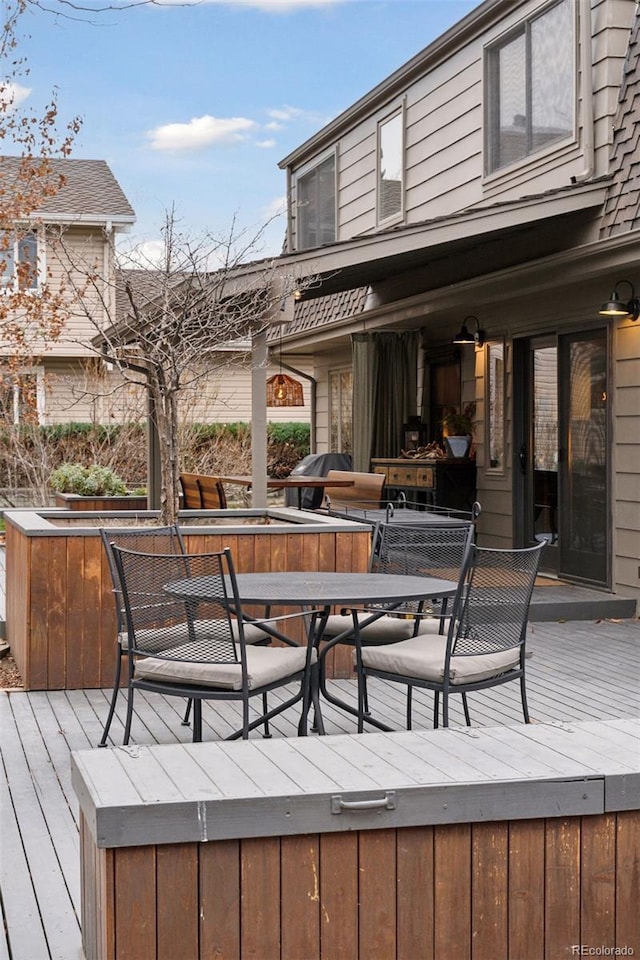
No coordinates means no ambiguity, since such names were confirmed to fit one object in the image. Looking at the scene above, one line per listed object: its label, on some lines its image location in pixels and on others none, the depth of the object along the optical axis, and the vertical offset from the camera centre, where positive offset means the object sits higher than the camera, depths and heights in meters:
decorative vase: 11.54 +0.00
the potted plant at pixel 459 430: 11.55 +0.16
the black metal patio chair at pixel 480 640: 4.79 -0.83
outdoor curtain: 12.69 +0.59
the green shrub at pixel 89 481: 13.01 -0.38
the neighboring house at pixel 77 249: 19.80 +3.44
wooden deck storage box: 2.52 -0.92
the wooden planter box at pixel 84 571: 6.30 -0.69
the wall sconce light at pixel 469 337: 11.35 +1.06
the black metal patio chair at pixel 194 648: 4.58 -0.82
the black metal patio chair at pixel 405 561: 5.59 -0.61
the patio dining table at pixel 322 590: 4.73 -0.62
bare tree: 7.43 +0.91
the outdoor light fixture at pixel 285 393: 12.96 +0.61
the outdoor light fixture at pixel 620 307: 8.70 +1.03
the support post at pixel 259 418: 7.80 +0.19
